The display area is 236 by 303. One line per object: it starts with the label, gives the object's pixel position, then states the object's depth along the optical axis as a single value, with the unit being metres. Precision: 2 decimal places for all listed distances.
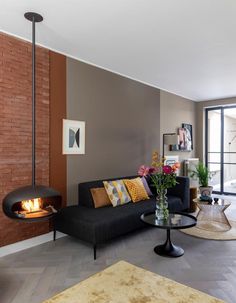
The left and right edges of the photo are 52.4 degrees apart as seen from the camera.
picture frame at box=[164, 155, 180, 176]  5.79
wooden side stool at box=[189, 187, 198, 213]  4.93
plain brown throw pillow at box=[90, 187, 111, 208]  3.51
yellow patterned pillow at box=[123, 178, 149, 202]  3.94
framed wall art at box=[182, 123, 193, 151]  6.52
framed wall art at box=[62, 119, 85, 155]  3.62
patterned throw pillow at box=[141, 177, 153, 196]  4.39
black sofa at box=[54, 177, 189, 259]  2.91
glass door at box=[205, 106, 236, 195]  6.71
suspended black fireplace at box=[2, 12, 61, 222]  2.51
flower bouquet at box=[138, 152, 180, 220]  2.97
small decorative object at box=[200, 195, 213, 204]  4.04
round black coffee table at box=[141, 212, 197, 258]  2.77
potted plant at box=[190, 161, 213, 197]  5.95
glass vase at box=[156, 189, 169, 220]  3.01
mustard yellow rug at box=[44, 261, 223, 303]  1.65
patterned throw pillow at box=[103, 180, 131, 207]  3.64
